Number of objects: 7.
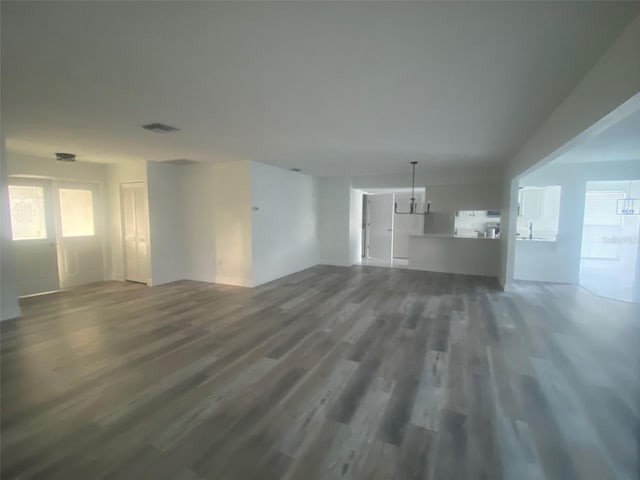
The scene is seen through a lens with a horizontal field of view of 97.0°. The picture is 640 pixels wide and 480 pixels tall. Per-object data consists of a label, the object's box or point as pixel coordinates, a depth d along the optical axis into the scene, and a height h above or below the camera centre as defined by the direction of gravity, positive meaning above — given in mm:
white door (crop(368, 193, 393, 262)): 9680 -274
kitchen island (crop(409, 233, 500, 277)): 7062 -915
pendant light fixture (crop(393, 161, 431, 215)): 7234 +901
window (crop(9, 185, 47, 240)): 5297 +45
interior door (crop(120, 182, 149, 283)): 6176 -354
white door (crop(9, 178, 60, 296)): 5312 -410
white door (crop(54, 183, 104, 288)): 5965 -444
